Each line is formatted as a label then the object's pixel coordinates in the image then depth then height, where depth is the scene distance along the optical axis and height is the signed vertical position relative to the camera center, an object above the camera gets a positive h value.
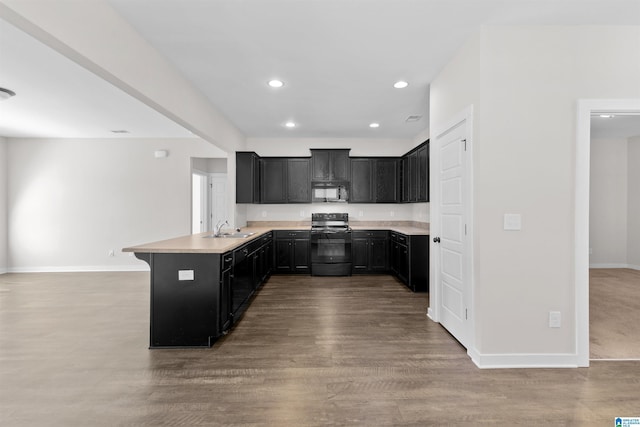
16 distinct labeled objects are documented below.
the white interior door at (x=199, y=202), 7.92 +0.23
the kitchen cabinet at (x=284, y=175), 6.31 +0.72
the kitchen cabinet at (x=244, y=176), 5.90 +0.65
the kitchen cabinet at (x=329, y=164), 6.31 +0.93
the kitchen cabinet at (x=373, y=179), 6.34 +0.64
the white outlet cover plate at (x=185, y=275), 2.92 -0.58
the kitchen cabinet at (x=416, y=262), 4.79 -0.79
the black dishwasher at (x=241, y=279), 3.40 -0.80
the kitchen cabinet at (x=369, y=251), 6.02 -0.75
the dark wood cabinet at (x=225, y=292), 2.99 -0.79
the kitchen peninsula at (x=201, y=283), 2.91 -0.74
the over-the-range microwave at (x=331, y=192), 6.37 +0.39
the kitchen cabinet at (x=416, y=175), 4.84 +0.62
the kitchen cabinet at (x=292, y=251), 6.01 -0.75
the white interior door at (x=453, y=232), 2.82 -0.21
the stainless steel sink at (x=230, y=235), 3.99 -0.31
